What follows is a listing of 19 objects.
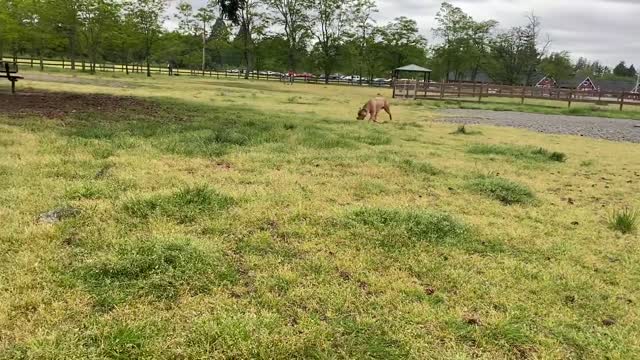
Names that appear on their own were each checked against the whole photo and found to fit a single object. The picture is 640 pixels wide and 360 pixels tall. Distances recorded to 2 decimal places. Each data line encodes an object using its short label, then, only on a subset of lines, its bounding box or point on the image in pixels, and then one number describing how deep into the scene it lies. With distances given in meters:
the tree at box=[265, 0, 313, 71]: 68.44
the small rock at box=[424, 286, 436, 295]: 3.71
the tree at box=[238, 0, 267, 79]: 65.50
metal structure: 34.22
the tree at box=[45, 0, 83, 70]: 41.91
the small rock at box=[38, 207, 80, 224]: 4.58
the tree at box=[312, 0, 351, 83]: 71.00
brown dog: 15.87
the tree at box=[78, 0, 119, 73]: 43.52
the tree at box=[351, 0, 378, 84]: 72.62
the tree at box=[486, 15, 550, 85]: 73.88
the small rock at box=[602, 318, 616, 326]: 3.47
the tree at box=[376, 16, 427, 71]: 72.38
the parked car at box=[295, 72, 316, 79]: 70.25
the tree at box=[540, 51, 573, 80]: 77.62
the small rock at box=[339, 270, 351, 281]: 3.88
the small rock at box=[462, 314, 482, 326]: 3.32
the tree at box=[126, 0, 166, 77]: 50.72
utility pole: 66.21
